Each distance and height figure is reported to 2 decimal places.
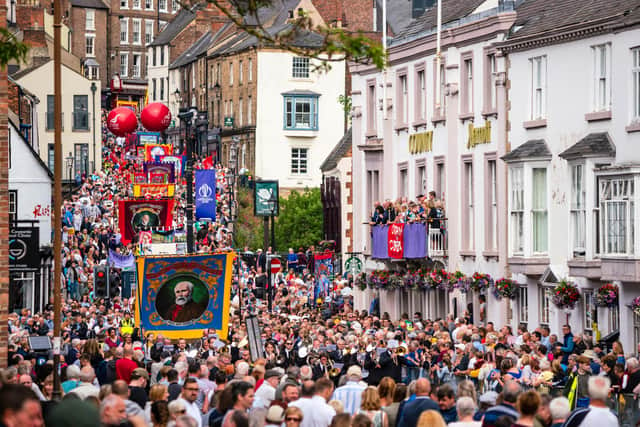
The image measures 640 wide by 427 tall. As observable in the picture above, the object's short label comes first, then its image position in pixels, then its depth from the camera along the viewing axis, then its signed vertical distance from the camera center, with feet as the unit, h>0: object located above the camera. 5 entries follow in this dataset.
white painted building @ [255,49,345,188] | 363.97 +27.33
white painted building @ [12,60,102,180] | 358.84 +26.16
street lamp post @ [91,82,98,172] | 360.69 +29.12
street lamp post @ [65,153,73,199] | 341.54 +17.74
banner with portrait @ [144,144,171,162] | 322.96 +18.60
